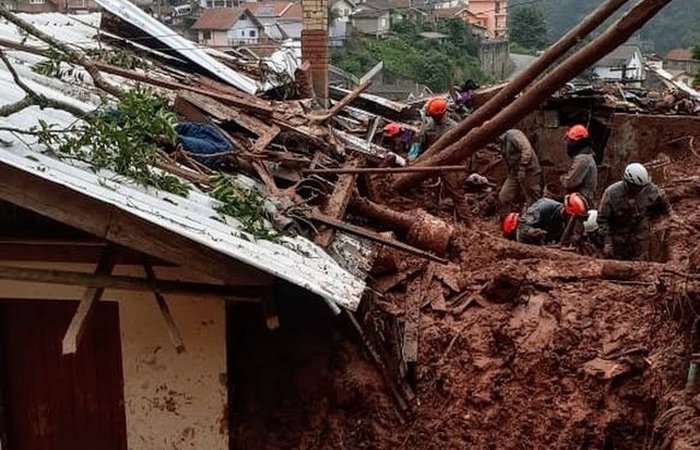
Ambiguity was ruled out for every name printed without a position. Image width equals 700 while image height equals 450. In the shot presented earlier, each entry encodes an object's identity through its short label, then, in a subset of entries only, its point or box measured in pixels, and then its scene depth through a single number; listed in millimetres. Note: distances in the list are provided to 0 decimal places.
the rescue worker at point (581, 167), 10133
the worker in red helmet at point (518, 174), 11672
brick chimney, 13419
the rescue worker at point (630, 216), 8859
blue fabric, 6574
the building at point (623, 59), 44028
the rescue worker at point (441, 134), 11148
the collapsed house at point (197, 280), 4848
